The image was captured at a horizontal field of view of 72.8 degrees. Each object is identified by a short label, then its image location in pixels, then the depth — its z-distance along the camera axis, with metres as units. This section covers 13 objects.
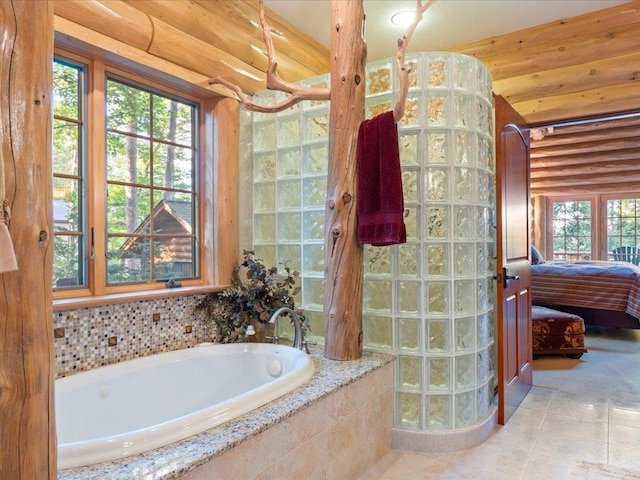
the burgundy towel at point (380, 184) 2.13
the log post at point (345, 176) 2.27
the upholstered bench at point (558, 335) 4.02
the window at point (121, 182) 2.15
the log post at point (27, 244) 0.87
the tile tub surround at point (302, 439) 1.23
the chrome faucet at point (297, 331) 2.42
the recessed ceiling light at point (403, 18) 3.02
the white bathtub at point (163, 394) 1.30
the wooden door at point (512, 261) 2.61
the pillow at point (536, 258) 6.09
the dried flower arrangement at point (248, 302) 2.61
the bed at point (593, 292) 4.70
